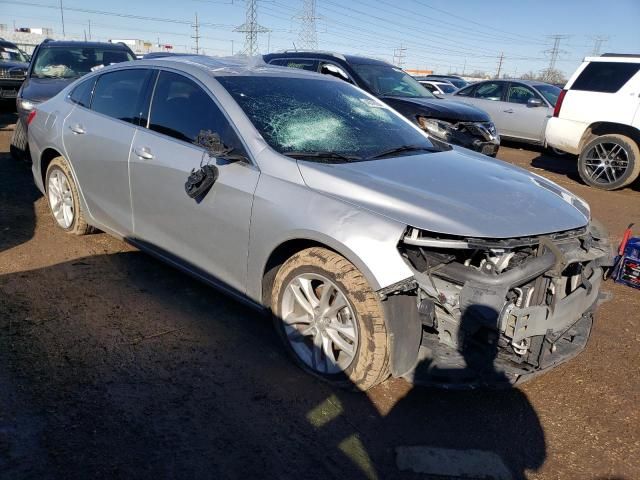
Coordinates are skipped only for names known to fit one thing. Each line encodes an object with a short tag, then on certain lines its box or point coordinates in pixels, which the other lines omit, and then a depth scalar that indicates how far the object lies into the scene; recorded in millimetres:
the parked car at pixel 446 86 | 18953
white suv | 8156
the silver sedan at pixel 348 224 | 2545
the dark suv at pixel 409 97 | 7770
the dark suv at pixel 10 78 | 11794
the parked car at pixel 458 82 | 22344
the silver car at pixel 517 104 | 11484
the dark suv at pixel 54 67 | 7367
